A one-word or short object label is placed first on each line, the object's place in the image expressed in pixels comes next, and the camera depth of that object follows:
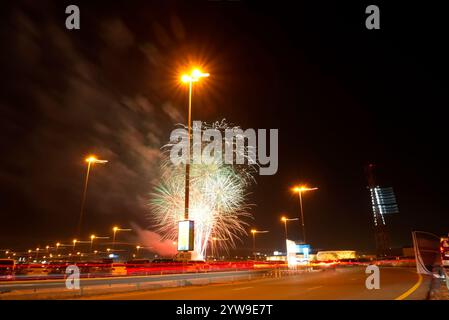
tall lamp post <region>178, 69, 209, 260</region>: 22.58
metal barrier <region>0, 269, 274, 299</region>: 14.82
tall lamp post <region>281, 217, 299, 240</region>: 56.56
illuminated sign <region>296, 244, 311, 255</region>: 48.58
